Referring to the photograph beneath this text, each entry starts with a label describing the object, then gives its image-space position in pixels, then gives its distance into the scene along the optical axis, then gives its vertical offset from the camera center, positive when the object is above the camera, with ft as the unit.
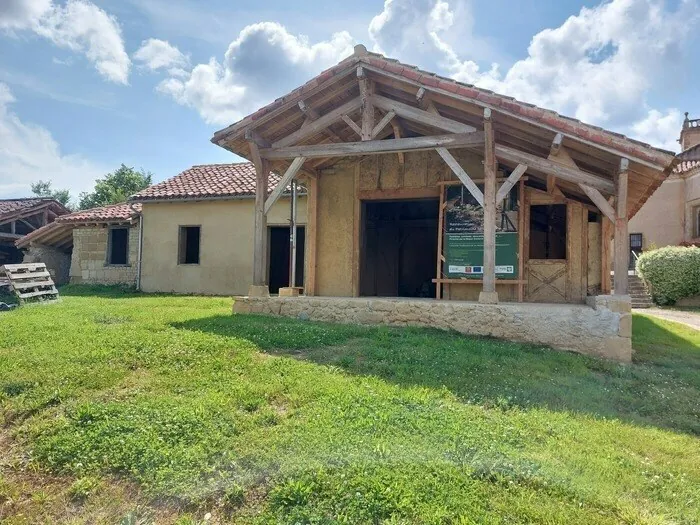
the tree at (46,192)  158.19 +28.43
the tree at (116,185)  118.83 +22.93
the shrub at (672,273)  52.60 +0.93
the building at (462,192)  22.54 +5.11
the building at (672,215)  73.61 +10.73
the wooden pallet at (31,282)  35.63 -0.73
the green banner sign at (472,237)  29.27 +2.59
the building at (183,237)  49.96 +4.36
